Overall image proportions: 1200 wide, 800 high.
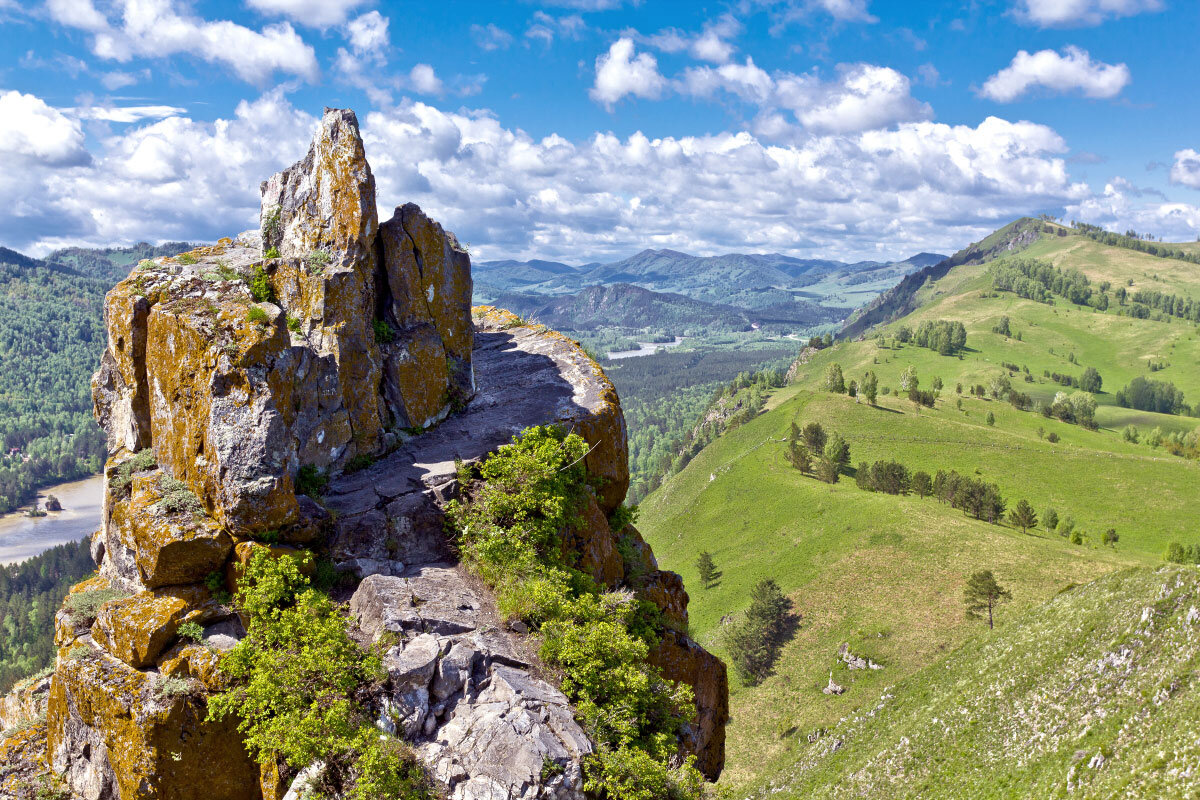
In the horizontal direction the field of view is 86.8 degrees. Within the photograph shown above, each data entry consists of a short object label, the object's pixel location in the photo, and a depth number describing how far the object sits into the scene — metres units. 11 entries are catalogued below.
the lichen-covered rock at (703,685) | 24.33
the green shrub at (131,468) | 18.88
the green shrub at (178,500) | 17.59
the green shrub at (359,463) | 23.34
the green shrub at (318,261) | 23.95
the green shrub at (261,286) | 24.31
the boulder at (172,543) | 16.77
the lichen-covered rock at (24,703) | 20.28
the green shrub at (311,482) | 20.77
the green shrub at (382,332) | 26.45
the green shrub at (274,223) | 26.77
